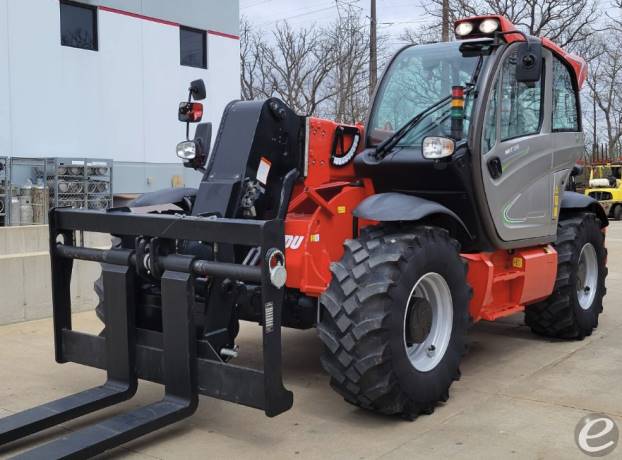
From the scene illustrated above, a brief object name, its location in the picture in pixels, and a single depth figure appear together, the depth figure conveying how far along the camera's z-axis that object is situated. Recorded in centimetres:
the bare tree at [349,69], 3456
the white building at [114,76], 1520
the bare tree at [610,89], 3969
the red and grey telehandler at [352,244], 420
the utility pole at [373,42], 2047
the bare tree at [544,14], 2206
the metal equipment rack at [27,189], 1427
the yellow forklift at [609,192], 2667
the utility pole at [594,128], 4449
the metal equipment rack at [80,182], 1505
